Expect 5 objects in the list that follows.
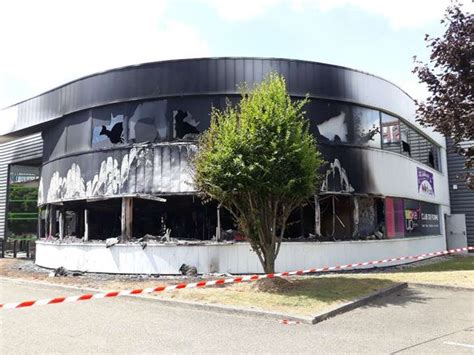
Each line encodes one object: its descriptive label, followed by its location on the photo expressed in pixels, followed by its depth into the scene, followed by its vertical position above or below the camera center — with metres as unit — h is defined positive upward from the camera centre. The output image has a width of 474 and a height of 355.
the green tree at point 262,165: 10.14 +1.29
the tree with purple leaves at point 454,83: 11.28 +3.57
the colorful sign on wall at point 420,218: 19.10 +0.01
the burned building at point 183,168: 14.42 +1.92
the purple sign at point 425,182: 20.35 +1.72
